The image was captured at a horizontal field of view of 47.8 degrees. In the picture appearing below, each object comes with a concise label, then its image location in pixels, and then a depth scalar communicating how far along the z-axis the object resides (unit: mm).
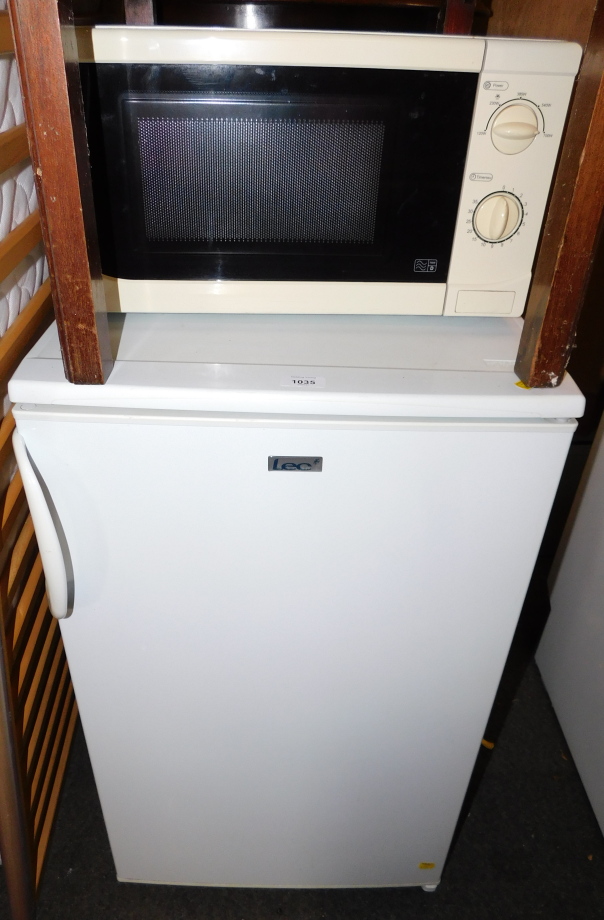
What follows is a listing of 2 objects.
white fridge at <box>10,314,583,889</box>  754
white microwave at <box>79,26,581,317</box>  730
